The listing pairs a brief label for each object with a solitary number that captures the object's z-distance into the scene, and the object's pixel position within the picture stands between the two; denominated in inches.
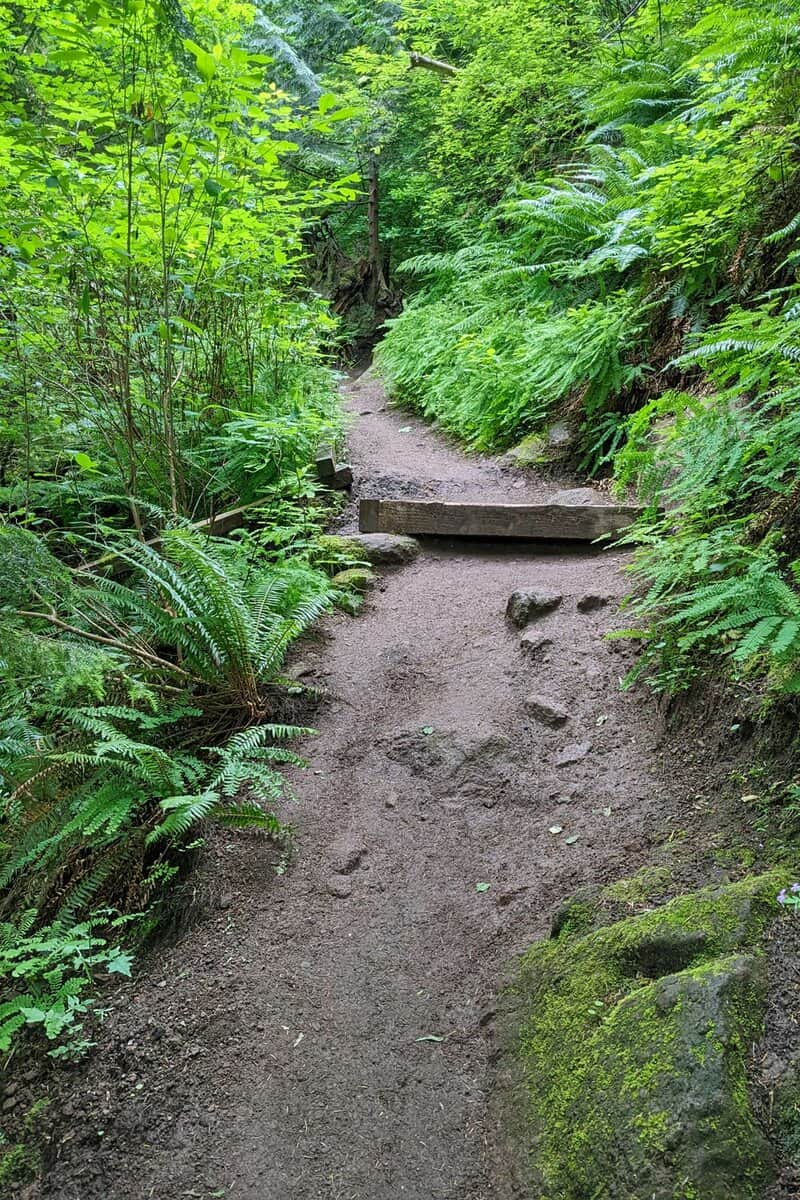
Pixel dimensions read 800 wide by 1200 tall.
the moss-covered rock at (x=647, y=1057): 63.4
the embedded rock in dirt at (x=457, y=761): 141.6
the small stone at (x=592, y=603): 179.6
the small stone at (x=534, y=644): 171.9
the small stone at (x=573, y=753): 138.3
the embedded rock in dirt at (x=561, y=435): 284.4
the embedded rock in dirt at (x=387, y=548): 239.6
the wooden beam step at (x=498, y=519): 216.2
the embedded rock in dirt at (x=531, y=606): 186.4
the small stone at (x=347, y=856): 129.3
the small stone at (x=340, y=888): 124.1
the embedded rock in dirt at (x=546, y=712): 149.4
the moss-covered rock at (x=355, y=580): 218.5
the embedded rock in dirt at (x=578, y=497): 236.7
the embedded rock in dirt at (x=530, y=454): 289.6
